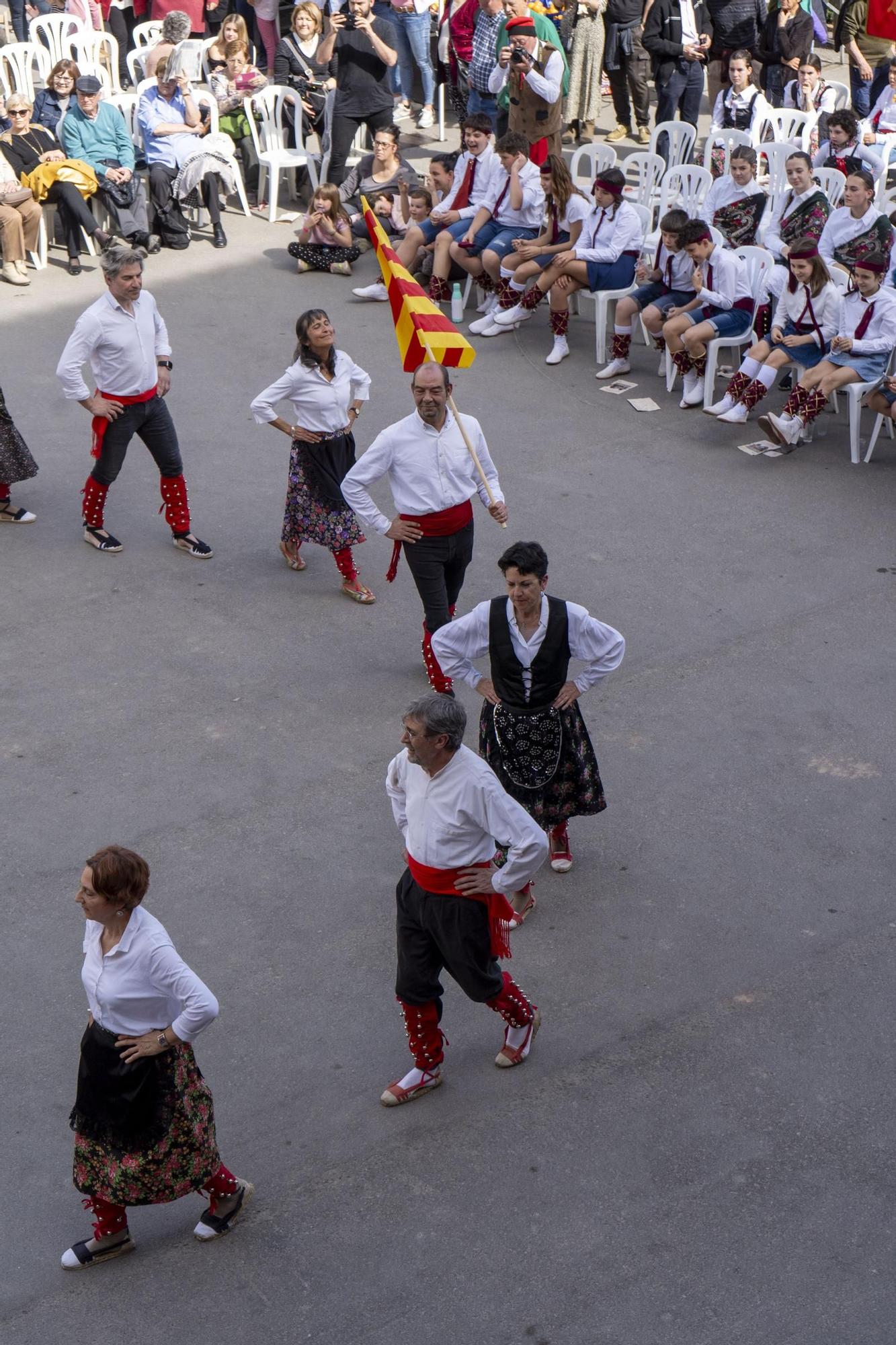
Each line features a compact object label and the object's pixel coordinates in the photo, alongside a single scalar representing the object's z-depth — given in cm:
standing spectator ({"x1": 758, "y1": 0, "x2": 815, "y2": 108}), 1395
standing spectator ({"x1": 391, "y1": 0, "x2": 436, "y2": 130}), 1529
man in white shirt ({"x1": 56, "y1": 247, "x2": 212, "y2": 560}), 745
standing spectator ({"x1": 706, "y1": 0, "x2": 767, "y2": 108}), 1430
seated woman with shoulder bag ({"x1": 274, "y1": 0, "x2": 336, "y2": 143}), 1376
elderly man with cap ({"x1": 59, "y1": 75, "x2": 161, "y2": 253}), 1245
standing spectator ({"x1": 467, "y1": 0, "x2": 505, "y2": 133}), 1291
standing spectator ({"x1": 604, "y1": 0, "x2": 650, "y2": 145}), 1474
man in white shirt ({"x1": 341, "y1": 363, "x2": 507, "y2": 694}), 634
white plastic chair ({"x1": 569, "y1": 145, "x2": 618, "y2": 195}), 1220
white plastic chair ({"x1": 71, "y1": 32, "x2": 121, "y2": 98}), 1483
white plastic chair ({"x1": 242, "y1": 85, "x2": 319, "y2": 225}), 1380
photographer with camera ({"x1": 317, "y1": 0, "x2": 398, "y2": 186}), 1305
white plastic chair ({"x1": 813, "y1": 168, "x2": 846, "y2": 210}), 1127
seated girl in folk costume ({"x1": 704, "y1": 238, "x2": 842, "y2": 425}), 915
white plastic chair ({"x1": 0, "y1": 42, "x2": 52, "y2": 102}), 1432
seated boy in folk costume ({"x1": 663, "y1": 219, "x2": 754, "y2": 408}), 984
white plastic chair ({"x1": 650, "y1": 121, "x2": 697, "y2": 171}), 1262
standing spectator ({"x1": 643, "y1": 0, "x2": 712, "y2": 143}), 1411
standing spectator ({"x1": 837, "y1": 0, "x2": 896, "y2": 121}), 1348
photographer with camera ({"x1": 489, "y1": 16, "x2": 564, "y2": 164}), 1245
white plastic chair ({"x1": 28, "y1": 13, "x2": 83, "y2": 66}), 1493
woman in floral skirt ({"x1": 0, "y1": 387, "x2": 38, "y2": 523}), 825
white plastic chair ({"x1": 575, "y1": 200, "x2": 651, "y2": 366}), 1085
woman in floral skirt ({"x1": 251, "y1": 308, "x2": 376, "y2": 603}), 748
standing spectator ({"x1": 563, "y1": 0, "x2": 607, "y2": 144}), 1496
